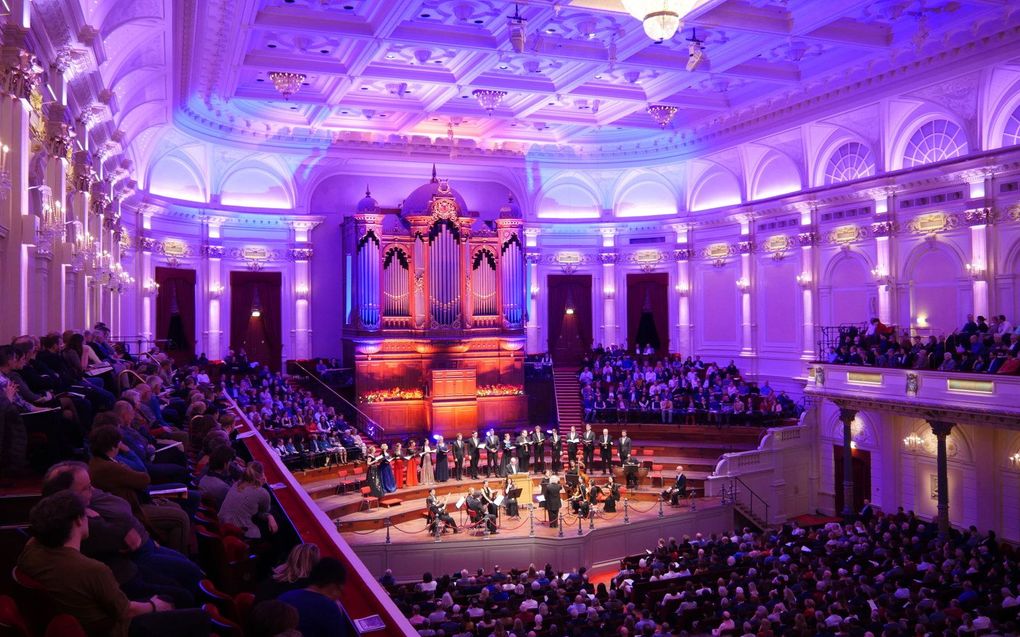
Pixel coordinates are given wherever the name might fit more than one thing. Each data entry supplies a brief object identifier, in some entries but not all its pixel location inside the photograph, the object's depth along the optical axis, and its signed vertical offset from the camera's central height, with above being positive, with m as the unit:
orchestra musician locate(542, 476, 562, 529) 17.05 -3.56
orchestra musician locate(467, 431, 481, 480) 19.52 -3.00
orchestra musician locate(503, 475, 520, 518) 17.50 -3.66
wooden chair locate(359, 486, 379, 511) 17.16 -3.57
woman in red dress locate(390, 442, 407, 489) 18.67 -3.10
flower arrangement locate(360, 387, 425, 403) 23.00 -1.77
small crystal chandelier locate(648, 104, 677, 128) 21.38 +5.90
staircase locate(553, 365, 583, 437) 23.78 -2.03
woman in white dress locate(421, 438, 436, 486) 19.02 -3.19
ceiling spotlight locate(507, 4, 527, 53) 13.64 +5.26
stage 15.63 -4.17
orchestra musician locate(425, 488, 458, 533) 16.19 -3.65
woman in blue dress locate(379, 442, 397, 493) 17.66 -3.13
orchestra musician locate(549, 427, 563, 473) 20.11 -2.95
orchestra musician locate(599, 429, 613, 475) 20.25 -3.04
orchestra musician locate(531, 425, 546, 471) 20.06 -2.99
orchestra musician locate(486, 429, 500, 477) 19.66 -2.93
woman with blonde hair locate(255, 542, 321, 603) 3.91 -1.17
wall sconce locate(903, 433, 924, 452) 19.36 -2.79
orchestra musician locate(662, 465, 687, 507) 18.81 -3.77
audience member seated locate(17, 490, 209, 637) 2.94 -0.90
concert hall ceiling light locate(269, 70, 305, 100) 18.11 +5.80
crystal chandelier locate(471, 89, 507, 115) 20.19 +6.03
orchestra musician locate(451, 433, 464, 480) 19.20 -2.97
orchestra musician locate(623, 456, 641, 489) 19.55 -3.45
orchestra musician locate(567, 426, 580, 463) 20.22 -2.87
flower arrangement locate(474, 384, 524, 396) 24.27 -1.75
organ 23.31 +0.64
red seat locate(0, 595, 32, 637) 2.77 -0.98
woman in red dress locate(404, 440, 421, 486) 18.86 -3.12
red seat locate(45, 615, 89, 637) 2.75 -1.00
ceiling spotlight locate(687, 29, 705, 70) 14.20 +4.92
